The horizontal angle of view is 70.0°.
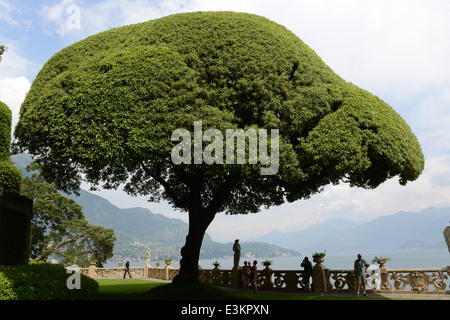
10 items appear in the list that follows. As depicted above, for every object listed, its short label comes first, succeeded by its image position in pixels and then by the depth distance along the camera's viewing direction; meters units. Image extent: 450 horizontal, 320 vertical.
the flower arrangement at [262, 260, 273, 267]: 17.33
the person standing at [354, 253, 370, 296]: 13.63
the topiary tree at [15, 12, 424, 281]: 10.41
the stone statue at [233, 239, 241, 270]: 17.77
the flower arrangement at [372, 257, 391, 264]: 14.42
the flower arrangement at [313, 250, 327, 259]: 14.97
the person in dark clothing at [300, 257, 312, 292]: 15.38
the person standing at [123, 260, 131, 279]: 28.30
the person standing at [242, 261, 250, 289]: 17.67
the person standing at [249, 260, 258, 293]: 16.03
